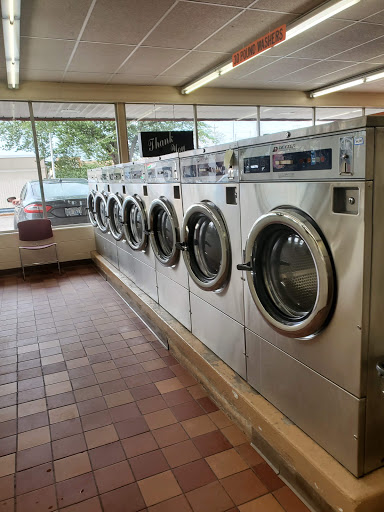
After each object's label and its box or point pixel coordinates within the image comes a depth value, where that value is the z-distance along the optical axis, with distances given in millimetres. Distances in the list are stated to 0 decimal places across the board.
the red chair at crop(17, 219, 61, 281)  6227
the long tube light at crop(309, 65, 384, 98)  6832
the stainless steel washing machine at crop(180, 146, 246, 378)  2250
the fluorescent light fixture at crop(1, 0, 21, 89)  3331
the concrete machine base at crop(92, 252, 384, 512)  1521
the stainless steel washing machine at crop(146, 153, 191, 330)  3025
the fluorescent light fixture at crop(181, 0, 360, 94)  3696
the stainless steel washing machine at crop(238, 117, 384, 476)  1403
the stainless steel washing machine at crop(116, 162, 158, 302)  3789
